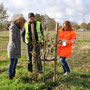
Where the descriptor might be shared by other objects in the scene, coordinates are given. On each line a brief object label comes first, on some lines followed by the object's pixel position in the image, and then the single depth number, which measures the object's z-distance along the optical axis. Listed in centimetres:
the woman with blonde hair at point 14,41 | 351
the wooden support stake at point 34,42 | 348
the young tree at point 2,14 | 2044
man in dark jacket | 382
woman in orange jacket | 399
